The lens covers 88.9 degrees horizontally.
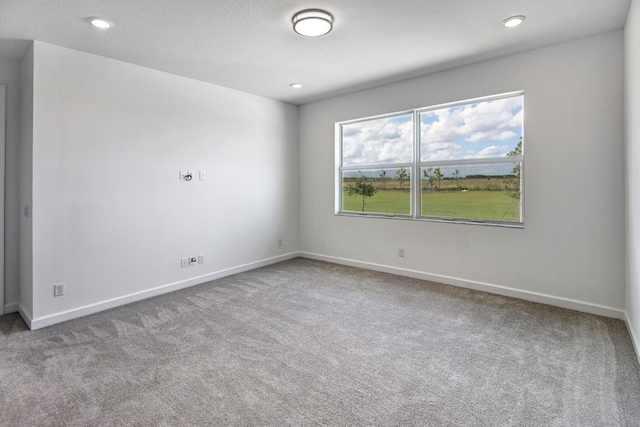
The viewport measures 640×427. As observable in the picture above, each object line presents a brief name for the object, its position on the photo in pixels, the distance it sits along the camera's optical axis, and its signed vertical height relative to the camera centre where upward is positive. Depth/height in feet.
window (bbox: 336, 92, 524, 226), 12.17 +2.08
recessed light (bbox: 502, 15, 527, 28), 8.81 +5.26
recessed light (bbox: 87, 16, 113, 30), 8.54 +4.98
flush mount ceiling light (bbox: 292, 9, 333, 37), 8.39 +4.99
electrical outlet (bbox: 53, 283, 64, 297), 10.09 -2.52
